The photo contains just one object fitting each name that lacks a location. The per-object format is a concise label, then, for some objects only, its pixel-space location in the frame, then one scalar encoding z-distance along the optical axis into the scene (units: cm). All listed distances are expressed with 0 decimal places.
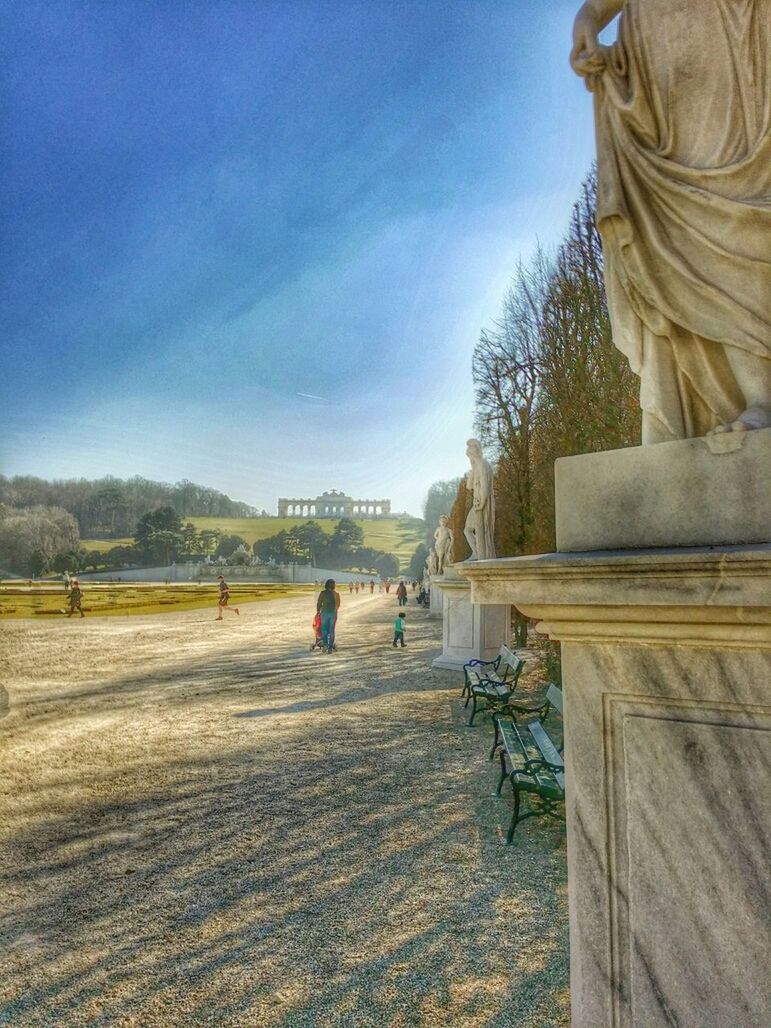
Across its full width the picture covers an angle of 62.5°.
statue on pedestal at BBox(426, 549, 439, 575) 2600
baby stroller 1642
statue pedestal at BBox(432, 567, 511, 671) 1238
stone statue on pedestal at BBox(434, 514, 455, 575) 2250
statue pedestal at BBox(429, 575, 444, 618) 3064
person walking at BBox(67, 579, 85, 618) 2994
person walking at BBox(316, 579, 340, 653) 1622
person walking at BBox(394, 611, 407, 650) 1704
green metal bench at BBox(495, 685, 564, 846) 458
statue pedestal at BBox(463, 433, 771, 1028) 162
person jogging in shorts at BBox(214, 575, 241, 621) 2938
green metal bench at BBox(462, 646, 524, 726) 799
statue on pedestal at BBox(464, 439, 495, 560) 1232
